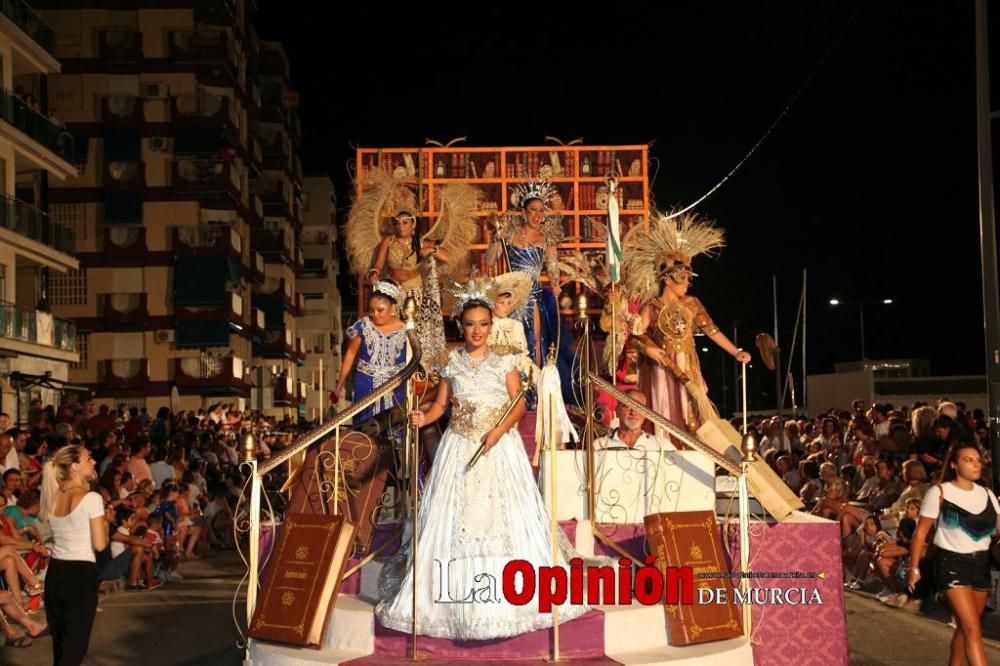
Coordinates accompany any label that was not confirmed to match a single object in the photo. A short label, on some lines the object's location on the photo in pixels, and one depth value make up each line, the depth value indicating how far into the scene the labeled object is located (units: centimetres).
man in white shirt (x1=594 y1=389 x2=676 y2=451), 1060
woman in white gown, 839
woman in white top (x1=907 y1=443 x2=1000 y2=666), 873
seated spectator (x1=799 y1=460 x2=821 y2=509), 1548
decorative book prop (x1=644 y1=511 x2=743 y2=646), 875
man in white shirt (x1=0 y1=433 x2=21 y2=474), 1545
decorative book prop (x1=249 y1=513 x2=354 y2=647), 865
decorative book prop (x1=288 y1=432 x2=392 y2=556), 1012
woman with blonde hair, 920
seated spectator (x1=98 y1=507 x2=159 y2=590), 1503
